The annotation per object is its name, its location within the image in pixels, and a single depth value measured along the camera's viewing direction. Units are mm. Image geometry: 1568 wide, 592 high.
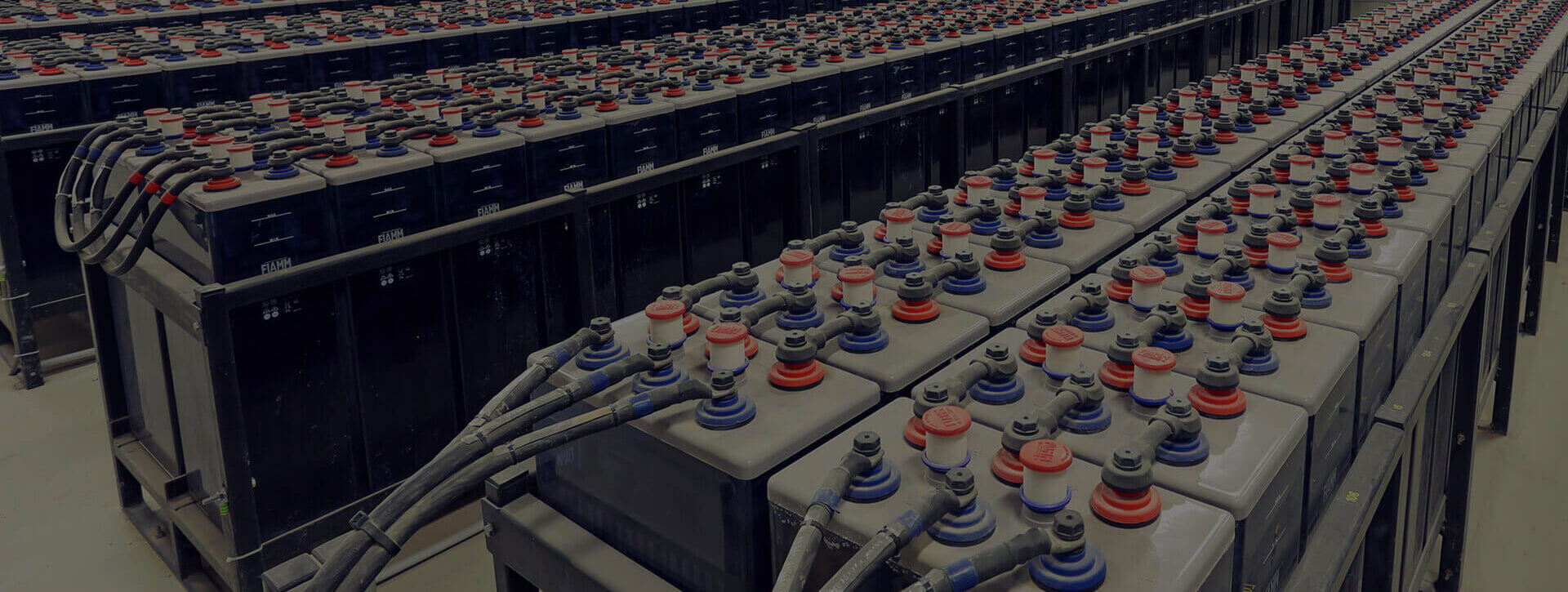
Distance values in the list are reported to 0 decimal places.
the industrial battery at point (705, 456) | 1341
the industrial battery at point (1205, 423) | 1291
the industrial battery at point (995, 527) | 1136
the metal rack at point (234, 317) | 2607
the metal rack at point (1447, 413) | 1778
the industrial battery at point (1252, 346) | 1504
